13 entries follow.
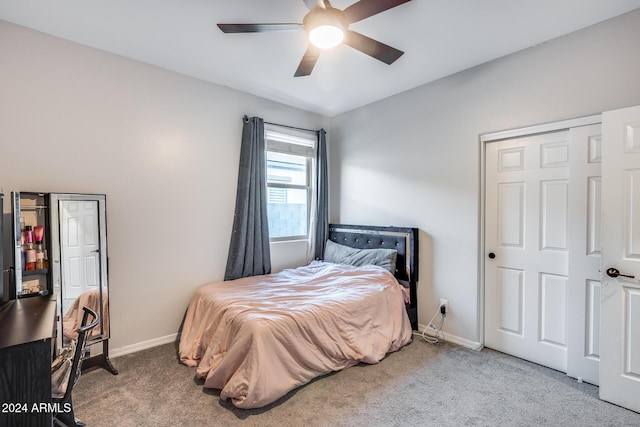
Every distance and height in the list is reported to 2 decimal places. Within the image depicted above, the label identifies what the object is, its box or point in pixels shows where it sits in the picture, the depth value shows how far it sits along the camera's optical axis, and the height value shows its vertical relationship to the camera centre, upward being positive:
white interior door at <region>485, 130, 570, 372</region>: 2.46 -0.32
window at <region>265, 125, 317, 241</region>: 3.80 +0.38
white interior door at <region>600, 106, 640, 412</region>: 1.96 -0.32
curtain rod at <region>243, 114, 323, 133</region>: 3.38 +1.03
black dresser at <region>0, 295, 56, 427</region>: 1.26 -0.70
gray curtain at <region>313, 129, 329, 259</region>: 4.08 +0.12
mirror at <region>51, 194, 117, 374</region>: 2.25 -0.41
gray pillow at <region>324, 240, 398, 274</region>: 3.29 -0.53
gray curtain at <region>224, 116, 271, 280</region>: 3.32 -0.01
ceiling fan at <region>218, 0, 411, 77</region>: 1.70 +1.08
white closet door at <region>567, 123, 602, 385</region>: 2.24 -0.33
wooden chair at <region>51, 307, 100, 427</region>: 1.48 -0.82
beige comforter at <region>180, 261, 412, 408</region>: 2.00 -0.91
